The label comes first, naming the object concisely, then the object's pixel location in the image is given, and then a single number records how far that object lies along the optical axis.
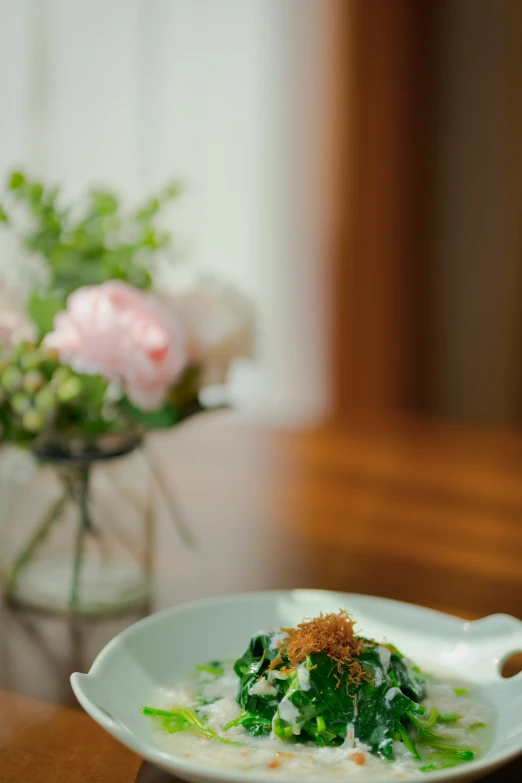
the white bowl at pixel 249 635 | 0.75
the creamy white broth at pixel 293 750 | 0.66
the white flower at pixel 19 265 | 1.09
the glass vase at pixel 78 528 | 1.08
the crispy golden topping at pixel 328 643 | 0.73
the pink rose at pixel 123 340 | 0.98
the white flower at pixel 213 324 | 1.08
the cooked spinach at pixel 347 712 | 0.70
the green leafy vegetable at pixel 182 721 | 0.72
